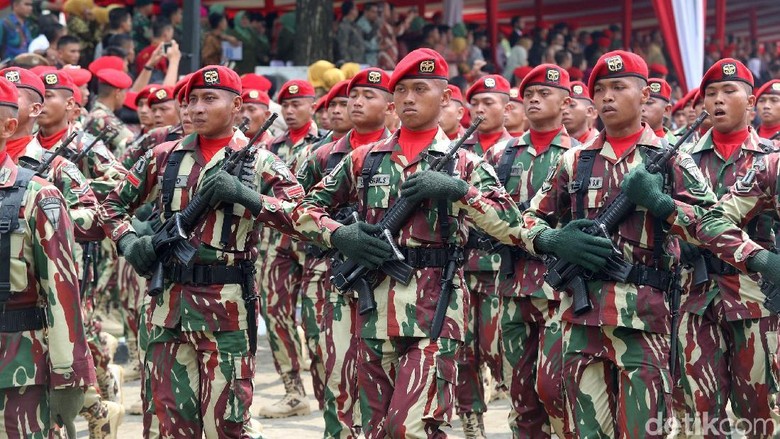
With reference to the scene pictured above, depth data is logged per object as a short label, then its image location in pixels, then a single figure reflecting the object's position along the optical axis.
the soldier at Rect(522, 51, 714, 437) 14.51
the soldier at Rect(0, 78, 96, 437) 12.05
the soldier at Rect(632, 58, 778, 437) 16.97
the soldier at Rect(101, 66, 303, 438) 15.49
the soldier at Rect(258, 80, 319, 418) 22.98
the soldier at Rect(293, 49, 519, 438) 14.68
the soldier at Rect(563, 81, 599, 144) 21.77
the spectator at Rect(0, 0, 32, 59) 31.58
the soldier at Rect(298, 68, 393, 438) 17.31
